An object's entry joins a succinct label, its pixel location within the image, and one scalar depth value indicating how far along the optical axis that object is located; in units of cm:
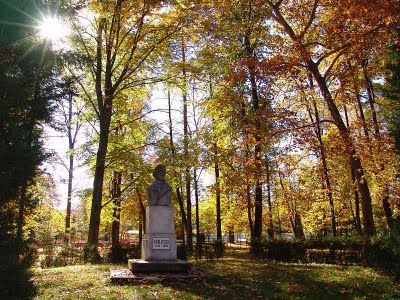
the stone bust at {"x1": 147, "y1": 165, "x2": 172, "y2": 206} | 1105
